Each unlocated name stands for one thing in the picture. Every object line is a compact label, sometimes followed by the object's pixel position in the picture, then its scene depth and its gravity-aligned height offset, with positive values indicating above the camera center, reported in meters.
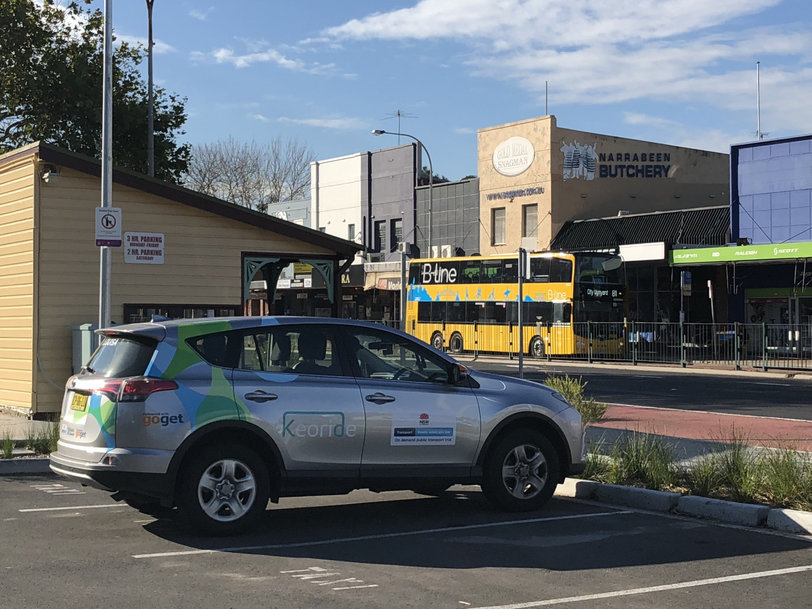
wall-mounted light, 15.93 +2.64
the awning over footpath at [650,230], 38.72 +4.41
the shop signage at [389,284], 48.22 +2.64
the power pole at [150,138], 26.40 +5.34
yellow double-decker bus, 35.22 +1.32
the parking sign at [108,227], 13.58 +1.52
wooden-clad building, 16.12 +1.44
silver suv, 7.76 -0.68
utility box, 15.28 -0.08
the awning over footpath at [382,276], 48.41 +3.08
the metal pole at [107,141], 14.05 +2.90
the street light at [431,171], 42.42 +7.47
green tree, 27.89 +7.01
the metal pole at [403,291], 26.59 +1.28
